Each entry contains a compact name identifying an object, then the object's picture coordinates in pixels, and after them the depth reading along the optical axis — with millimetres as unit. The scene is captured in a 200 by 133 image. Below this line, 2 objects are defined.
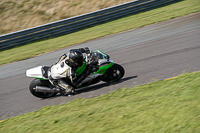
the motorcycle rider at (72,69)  15152
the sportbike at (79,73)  15859
